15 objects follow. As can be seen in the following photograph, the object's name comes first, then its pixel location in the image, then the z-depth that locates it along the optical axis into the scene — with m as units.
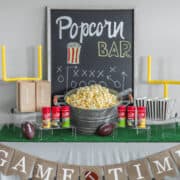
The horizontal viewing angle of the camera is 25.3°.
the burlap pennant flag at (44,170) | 2.41
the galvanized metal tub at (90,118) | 2.47
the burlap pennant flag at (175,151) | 2.42
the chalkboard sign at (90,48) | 2.75
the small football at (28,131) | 2.44
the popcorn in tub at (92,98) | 2.50
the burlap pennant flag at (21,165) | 2.41
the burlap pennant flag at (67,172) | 2.41
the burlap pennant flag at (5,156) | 2.42
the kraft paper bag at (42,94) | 2.67
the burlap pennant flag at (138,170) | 2.41
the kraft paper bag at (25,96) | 2.63
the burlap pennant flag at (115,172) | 2.42
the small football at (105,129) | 2.46
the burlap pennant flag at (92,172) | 2.44
